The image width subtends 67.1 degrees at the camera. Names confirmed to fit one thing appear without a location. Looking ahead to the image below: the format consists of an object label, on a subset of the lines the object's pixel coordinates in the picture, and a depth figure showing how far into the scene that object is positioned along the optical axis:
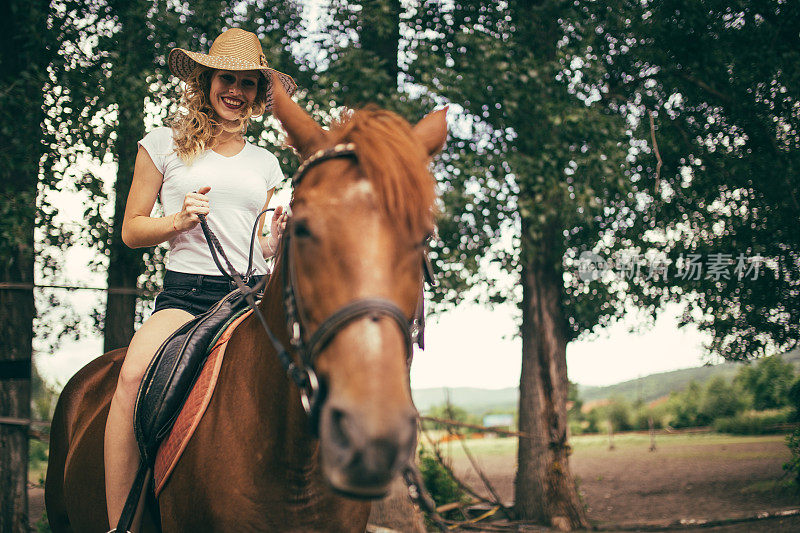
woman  2.61
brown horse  1.37
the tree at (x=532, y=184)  8.66
